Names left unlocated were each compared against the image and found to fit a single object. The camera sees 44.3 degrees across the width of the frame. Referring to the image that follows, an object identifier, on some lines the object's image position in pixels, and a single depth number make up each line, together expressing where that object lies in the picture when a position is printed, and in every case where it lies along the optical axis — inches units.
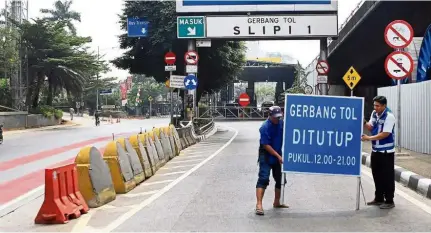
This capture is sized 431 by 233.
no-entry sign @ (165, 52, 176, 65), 829.2
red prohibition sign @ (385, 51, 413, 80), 499.5
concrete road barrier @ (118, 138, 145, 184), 401.7
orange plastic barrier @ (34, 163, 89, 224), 272.4
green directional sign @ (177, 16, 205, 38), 938.1
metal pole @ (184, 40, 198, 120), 982.4
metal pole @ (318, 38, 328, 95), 988.6
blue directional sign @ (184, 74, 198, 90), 864.7
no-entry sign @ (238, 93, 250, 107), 1908.3
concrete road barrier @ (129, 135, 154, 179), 439.2
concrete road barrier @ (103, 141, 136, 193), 365.7
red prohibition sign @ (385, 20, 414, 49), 482.6
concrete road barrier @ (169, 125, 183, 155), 652.8
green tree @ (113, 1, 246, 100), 1151.6
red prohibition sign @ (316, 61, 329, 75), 944.3
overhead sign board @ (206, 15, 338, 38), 941.8
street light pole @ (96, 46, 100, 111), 2842.3
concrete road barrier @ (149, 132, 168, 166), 528.7
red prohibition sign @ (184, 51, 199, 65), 889.1
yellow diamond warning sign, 857.5
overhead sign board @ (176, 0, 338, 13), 936.3
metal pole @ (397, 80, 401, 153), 522.1
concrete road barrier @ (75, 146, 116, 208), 311.1
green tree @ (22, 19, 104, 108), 1640.0
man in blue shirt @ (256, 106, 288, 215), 292.7
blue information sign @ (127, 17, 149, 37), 1079.6
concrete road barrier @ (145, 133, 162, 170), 478.1
